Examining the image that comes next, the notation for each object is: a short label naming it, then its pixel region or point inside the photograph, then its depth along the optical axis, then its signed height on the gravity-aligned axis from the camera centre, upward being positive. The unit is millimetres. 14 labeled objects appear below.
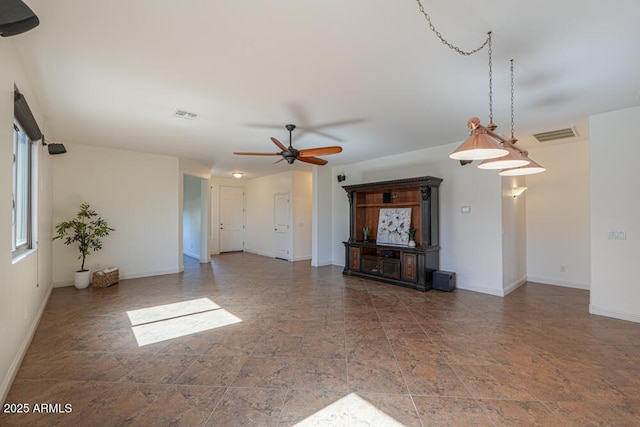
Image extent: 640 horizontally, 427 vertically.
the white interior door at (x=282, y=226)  8898 -328
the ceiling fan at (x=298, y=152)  4043 +885
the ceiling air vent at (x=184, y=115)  3860 +1344
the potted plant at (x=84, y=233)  5273 -312
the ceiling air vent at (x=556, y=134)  4676 +1308
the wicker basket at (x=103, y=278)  5355 -1138
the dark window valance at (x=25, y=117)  2561 +973
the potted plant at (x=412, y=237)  5676 -429
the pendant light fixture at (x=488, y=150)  2074 +474
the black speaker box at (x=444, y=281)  5191 -1164
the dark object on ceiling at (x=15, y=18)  1462 +1006
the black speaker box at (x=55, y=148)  4646 +1068
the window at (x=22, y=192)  3201 +293
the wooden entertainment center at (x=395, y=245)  5430 -420
